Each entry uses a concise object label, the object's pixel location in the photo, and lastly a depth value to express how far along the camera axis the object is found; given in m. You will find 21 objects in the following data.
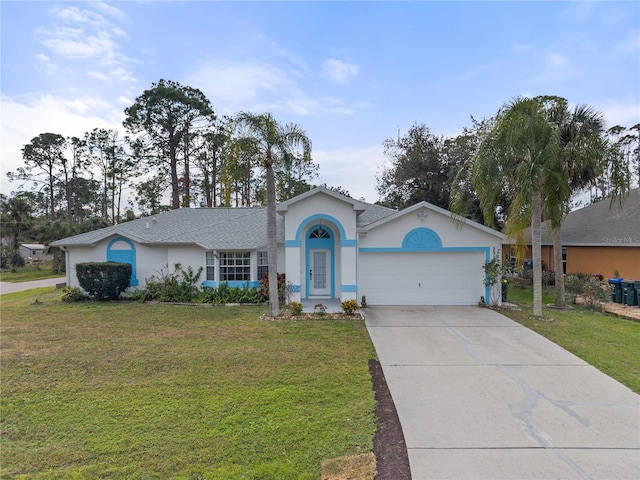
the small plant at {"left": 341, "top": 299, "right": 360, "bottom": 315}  11.94
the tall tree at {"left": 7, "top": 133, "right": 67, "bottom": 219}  37.03
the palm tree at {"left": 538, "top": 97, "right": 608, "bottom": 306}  11.18
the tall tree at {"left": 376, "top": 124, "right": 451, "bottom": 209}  26.61
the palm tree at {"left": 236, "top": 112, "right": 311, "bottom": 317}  11.16
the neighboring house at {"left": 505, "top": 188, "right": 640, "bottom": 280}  15.23
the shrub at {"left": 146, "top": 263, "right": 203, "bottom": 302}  14.67
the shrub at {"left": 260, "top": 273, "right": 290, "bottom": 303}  14.27
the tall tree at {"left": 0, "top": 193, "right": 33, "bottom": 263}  37.16
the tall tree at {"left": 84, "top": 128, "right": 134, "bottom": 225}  33.69
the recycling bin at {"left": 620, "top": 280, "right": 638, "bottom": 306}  12.96
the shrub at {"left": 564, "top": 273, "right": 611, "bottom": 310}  13.25
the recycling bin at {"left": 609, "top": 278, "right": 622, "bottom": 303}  13.61
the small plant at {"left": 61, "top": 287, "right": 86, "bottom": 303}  15.21
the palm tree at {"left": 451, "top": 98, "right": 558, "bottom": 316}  10.59
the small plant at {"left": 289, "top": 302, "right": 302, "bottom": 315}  11.88
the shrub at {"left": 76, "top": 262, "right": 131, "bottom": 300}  14.91
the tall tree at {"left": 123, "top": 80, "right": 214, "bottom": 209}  28.33
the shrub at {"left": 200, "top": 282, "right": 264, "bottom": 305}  14.33
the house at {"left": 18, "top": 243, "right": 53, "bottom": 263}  59.28
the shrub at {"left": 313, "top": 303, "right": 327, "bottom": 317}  11.96
